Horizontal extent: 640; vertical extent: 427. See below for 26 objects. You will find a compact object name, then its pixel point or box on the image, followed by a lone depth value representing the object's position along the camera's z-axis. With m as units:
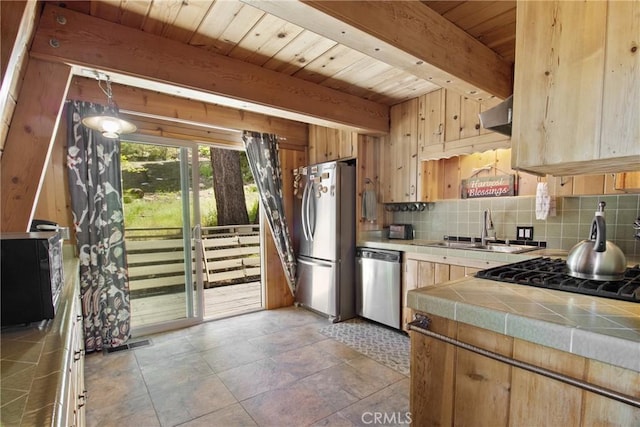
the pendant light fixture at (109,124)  2.03
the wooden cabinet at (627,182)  1.83
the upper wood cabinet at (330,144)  3.51
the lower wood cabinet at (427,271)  2.53
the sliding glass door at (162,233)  3.07
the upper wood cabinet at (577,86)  0.87
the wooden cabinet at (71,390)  0.72
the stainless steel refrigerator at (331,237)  3.38
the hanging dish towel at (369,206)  3.45
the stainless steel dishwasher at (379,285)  3.03
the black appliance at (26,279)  1.06
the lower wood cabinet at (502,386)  0.83
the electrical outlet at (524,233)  2.69
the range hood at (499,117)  1.30
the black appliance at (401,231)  3.42
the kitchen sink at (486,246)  2.53
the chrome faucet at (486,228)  2.87
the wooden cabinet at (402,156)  3.23
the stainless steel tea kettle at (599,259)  1.25
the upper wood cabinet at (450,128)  2.69
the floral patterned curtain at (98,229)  2.61
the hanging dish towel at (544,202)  2.46
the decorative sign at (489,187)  2.81
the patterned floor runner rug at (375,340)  2.55
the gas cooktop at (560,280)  1.11
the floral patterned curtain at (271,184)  3.53
